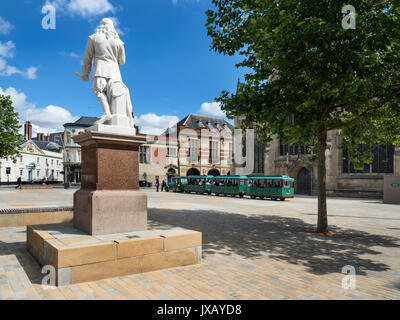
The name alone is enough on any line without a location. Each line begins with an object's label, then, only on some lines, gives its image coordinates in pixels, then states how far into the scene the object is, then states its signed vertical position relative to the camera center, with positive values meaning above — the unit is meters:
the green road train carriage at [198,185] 34.00 -2.01
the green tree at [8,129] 29.66 +4.43
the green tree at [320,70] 7.57 +2.91
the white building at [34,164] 54.12 +1.12
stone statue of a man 6.29 +2.08
